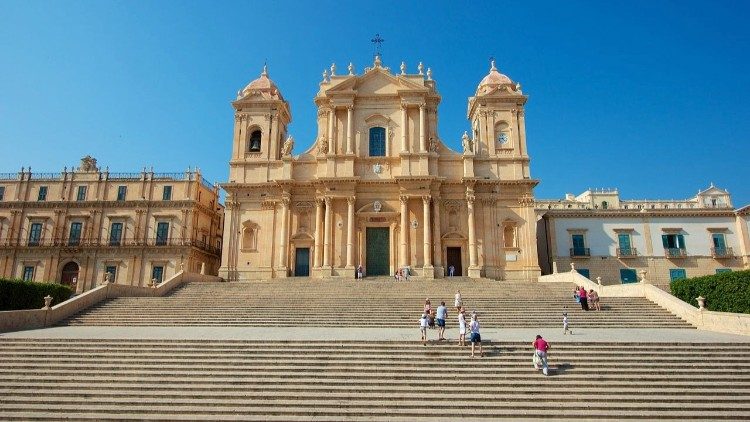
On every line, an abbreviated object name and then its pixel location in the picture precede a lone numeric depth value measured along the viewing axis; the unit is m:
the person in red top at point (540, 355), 12.24
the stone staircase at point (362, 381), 10.76
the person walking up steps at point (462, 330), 13.78
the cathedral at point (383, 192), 32.69
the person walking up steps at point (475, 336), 13.30
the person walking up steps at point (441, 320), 14.81
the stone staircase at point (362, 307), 19.58
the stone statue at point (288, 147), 34.59
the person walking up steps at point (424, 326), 14.35
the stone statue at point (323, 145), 34.47
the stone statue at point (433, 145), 34.31
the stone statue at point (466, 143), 34.28
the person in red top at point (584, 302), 20.84
